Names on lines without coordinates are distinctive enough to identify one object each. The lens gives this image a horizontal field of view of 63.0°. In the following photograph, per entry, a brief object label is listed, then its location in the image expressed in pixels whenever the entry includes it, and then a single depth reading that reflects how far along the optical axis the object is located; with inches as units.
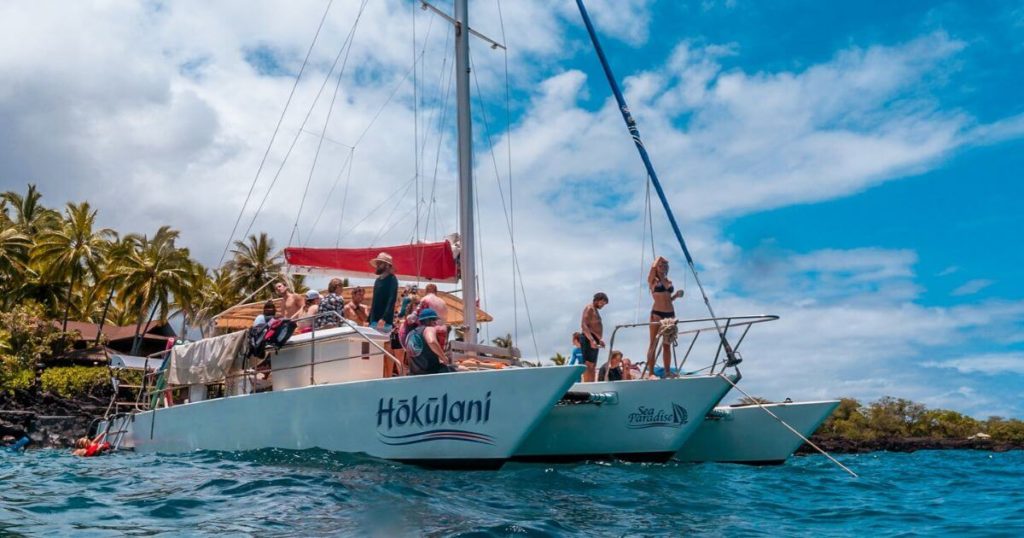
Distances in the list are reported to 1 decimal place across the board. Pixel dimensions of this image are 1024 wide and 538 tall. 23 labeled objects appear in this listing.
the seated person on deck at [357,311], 492.0
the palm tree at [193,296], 1603.1
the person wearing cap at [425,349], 368.5
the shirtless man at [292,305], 462.9
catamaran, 346.6
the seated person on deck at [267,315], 442.1
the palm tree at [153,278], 1584.6
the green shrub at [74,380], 1309.1
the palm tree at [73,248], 1544.0
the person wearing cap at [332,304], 434.0
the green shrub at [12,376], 1236.5
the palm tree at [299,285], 1824.8
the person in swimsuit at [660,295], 449.1
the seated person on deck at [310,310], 447.3
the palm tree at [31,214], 1716.3
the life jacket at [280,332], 421.1
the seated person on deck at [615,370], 498.6
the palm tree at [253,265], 1934.1
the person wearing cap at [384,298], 444.8
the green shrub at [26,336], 1300.4
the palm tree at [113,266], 1577.3
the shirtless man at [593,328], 468.1
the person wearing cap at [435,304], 381.5
